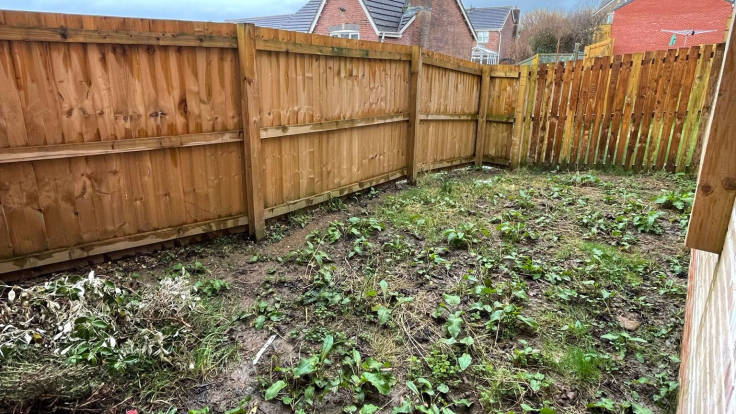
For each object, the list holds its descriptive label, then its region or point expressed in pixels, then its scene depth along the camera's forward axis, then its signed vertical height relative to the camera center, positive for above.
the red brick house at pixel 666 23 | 23.80 +4.01
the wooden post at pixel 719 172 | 1.12 -0.20
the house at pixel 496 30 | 37.66 +5.21
